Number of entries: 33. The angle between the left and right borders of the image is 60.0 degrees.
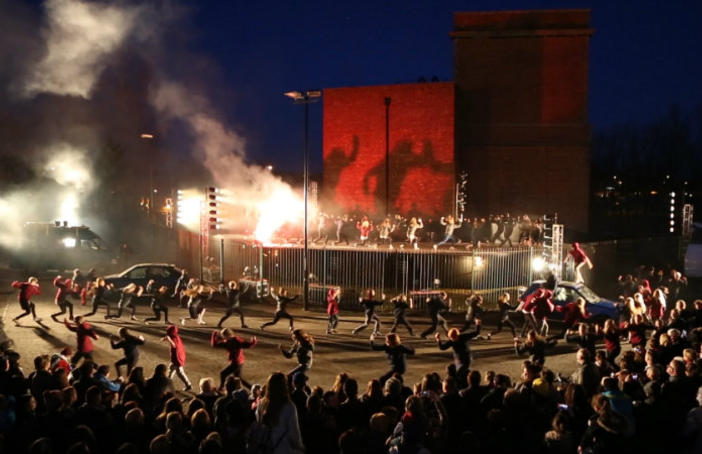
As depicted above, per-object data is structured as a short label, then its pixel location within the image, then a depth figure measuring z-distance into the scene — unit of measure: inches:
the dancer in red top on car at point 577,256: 725.9
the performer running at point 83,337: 418.6
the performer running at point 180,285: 773.6
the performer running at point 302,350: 368.0
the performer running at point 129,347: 385.7
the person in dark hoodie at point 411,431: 201.5
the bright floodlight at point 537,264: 789.9
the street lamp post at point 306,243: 755.4
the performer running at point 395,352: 357.4
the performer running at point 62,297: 615.0
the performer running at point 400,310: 567.8
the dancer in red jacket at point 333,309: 598.5
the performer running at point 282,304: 580.1
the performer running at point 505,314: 559.1
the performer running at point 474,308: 546.6
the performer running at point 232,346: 370.3
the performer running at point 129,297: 641.0
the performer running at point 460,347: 376.2
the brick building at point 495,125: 1299.2
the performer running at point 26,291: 597.3
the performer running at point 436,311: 558.9
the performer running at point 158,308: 621.3
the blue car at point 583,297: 626.5
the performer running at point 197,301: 613.6
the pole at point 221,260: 879.7
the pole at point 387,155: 1298.7
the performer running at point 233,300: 602.9
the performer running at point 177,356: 381.8
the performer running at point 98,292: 639.8
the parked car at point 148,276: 773.9
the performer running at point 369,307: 575.5
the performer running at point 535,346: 394.9
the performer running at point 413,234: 987.9
